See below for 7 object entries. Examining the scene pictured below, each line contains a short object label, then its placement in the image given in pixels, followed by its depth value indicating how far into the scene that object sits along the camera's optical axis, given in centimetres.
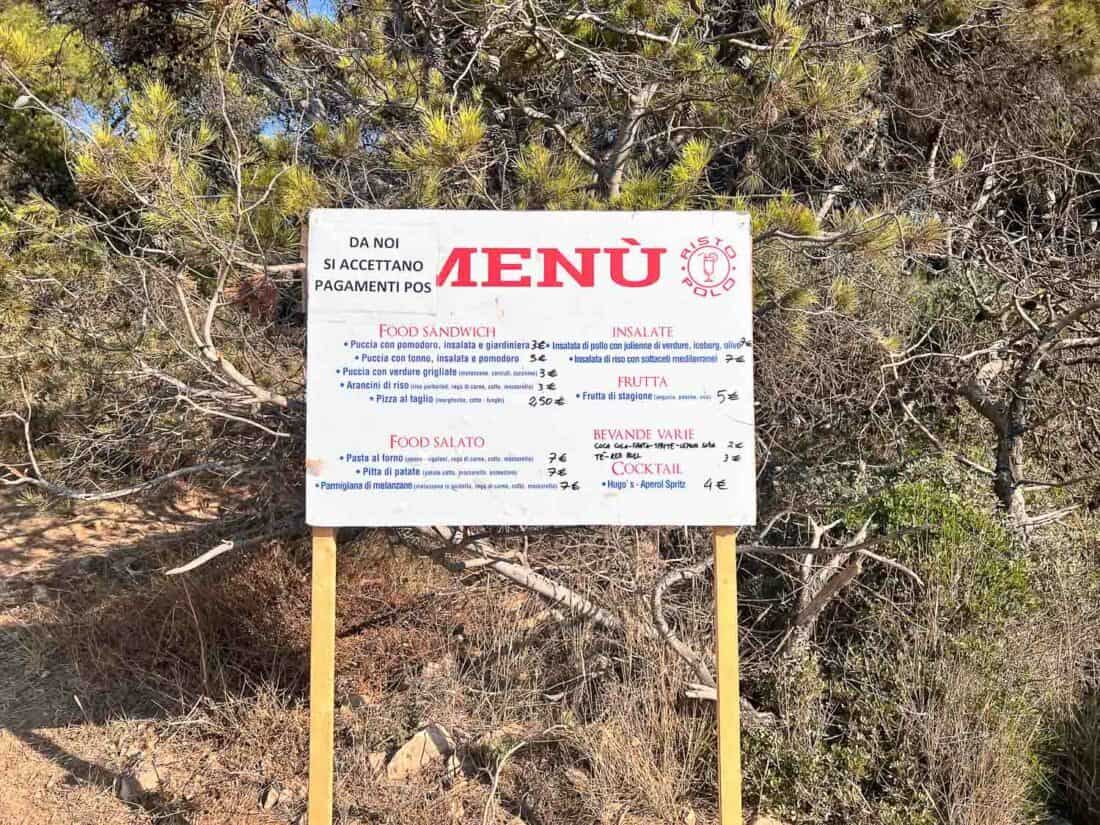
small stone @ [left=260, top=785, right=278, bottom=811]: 339
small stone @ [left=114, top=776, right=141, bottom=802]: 347
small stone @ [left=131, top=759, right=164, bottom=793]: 349
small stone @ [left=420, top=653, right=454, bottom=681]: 400
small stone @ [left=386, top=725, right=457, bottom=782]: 349
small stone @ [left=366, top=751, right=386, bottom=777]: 350
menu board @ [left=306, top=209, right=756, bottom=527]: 275
